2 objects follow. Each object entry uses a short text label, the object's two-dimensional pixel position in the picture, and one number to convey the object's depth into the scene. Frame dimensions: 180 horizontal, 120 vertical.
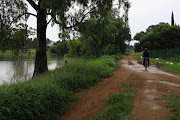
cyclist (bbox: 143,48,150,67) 14.29
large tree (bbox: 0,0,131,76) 9.46
